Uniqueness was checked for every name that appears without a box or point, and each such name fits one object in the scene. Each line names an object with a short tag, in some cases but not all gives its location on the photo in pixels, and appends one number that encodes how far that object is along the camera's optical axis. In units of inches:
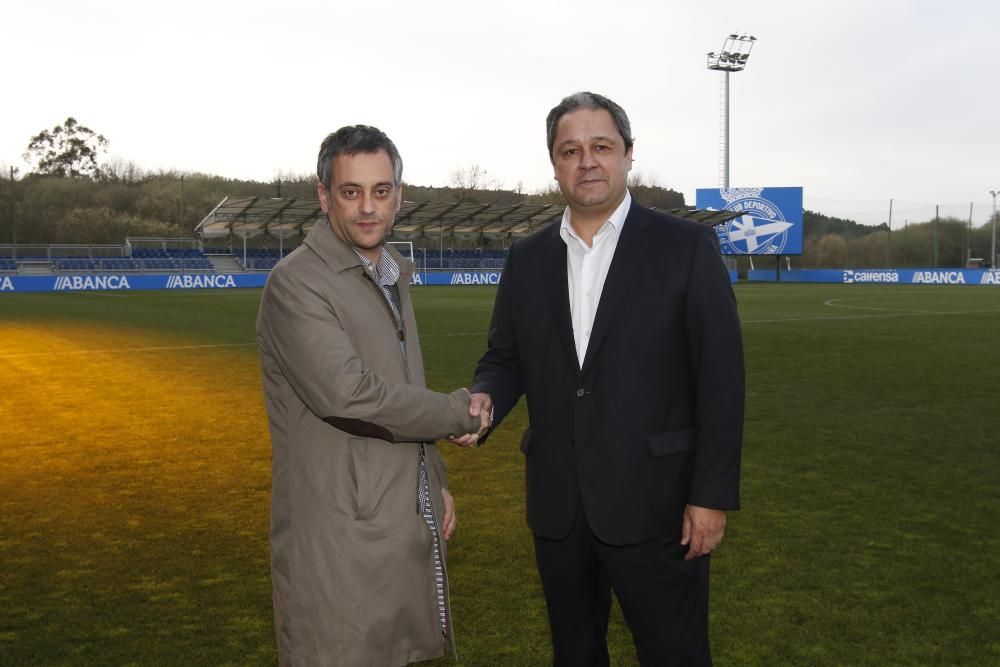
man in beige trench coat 88.5
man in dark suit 95.4
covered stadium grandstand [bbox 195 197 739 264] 1732.3
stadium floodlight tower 2164.1
